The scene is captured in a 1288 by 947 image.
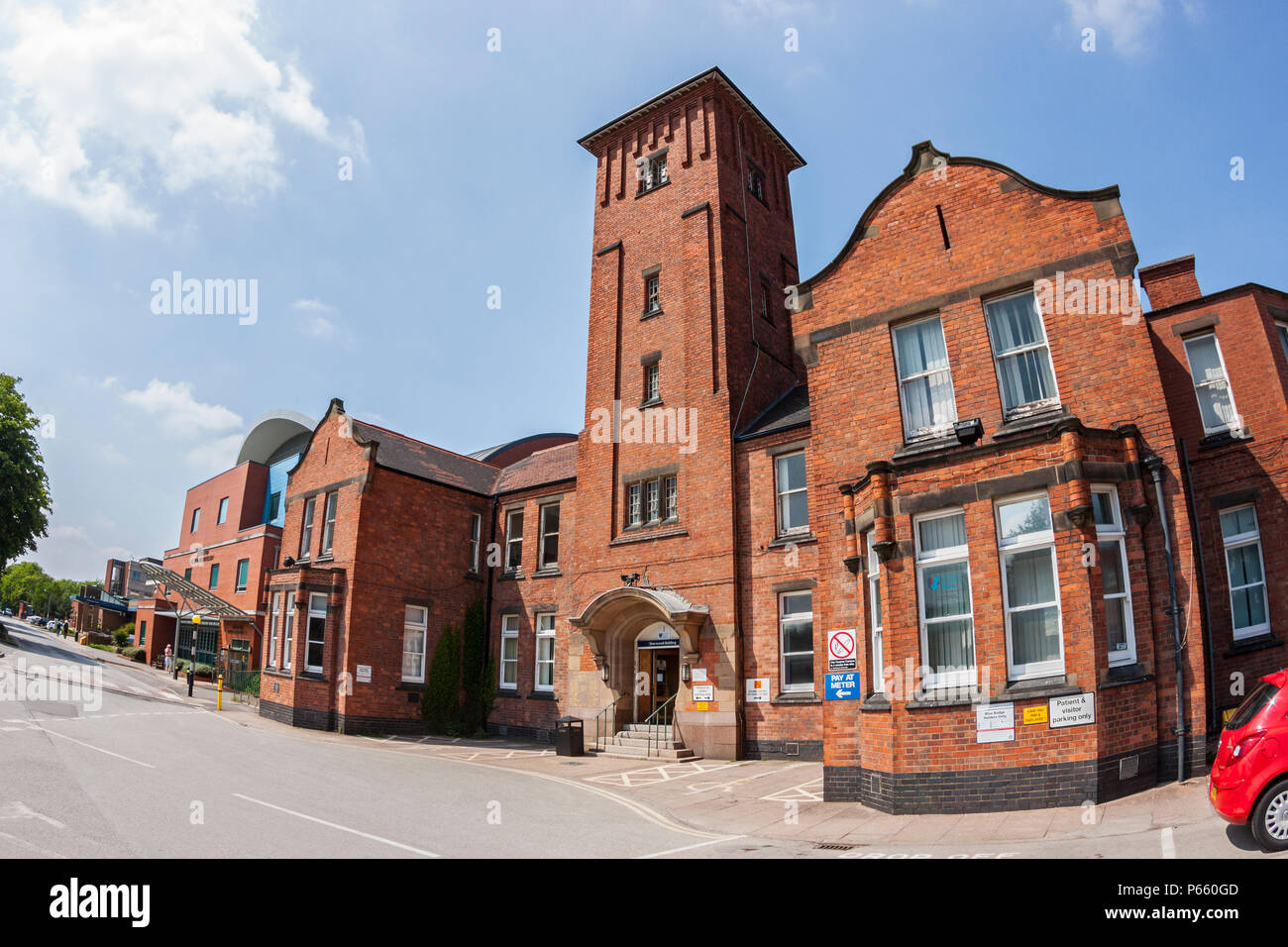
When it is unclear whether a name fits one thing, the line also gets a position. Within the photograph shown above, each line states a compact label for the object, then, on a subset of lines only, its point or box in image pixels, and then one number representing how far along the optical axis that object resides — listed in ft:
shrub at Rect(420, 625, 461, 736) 81.87
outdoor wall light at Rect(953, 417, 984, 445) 39.88
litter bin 64.64
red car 22.68
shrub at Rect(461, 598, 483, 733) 83.41
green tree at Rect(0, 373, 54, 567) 139.03
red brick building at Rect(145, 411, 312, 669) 133.69
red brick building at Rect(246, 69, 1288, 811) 34.76
